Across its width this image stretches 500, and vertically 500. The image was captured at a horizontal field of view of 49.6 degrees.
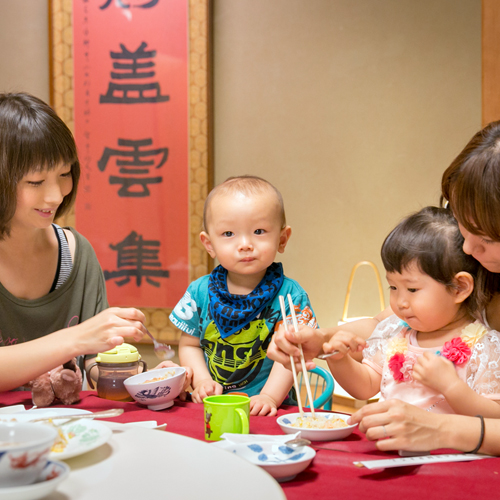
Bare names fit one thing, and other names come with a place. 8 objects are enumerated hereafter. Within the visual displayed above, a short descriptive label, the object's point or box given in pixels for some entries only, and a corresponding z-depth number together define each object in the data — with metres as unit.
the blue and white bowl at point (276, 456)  0.80
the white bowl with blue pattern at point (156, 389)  1.23
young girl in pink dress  1.17
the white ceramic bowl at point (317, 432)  1.00
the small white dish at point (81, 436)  0.72
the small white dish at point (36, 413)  1.04
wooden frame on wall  3.29
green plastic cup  1.02
